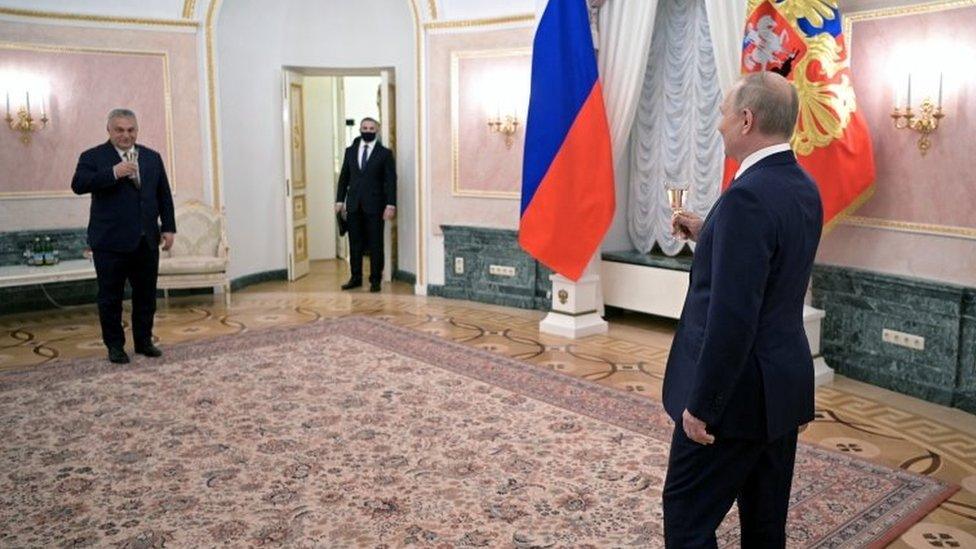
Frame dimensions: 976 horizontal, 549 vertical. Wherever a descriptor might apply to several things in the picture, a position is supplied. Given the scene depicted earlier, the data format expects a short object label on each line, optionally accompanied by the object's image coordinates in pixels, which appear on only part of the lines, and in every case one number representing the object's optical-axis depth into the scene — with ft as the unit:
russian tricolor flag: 18.79
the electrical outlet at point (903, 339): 14.98
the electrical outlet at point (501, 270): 23.75
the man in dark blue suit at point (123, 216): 16.08
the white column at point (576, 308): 19.93
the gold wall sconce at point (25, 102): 21.81
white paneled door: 27.37
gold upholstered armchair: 22.62
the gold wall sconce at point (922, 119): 14.35
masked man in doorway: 26.18
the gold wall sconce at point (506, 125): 23.03
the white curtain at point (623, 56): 18.69
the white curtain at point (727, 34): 16.47
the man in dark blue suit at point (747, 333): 5.74
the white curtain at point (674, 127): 19.66
